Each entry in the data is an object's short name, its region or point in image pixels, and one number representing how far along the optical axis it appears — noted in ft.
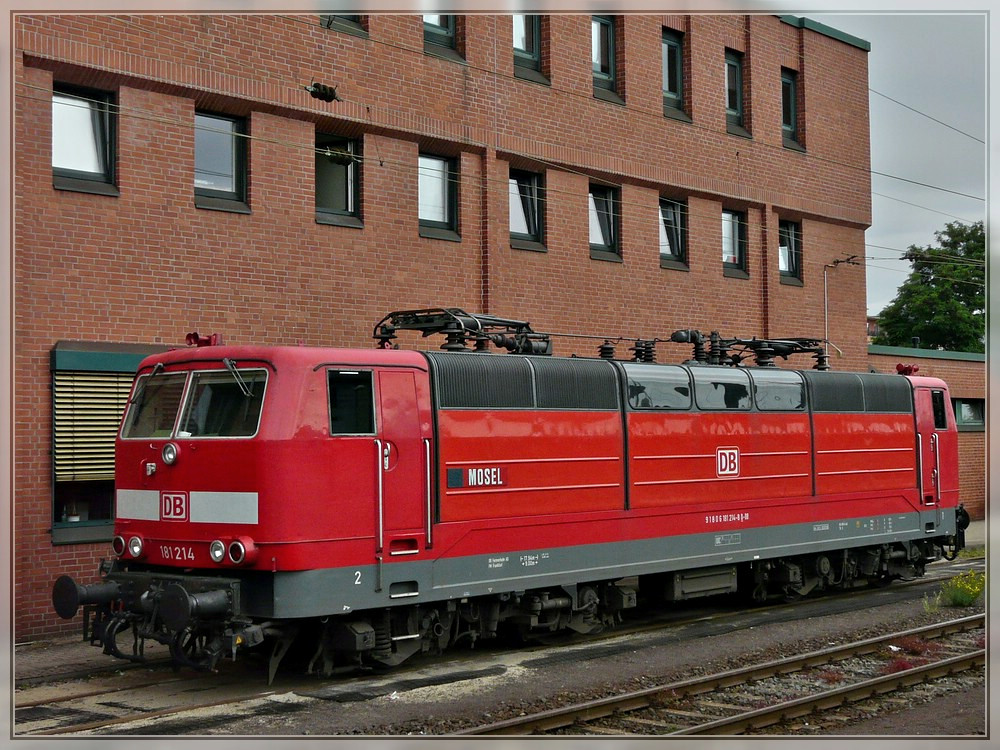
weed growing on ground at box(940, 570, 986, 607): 51.08
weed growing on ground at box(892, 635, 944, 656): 40.55
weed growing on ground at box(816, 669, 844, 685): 36.04
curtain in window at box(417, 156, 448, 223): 56.59
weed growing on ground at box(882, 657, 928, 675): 37.29
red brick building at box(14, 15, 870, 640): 42.80
